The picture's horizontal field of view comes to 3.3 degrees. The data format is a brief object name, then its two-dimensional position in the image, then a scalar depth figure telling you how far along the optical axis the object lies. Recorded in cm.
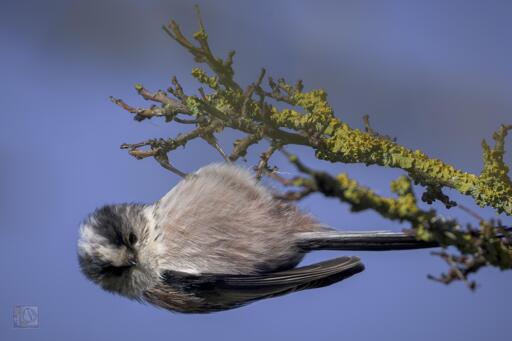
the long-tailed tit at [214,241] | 254
